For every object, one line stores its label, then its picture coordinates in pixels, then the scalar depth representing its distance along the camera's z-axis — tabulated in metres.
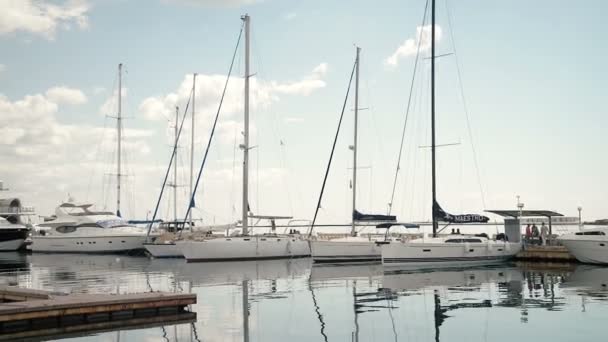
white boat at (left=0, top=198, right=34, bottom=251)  69.38
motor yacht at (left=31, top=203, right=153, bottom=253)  62.41
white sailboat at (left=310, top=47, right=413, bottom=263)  44.91
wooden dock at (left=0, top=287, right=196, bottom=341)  16.97
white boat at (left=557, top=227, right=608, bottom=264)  38.53
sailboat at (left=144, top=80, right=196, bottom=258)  54.34
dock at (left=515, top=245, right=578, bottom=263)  41.72
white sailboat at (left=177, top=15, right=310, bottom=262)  47.81
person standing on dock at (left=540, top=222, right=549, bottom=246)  45.59
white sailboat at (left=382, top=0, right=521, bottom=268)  40.22
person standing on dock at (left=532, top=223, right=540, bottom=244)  48.87
